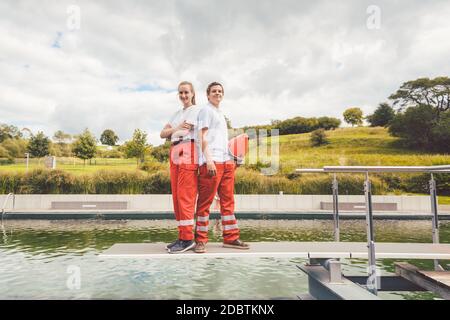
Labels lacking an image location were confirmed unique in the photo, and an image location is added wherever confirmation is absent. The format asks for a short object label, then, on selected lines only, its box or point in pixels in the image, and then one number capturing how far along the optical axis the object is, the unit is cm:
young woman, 302
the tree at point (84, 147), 3119
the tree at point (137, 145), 2350
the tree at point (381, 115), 4350
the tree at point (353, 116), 5338
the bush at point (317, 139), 3653
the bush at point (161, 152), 2309
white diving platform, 280
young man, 300
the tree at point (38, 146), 3544
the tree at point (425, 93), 3662
